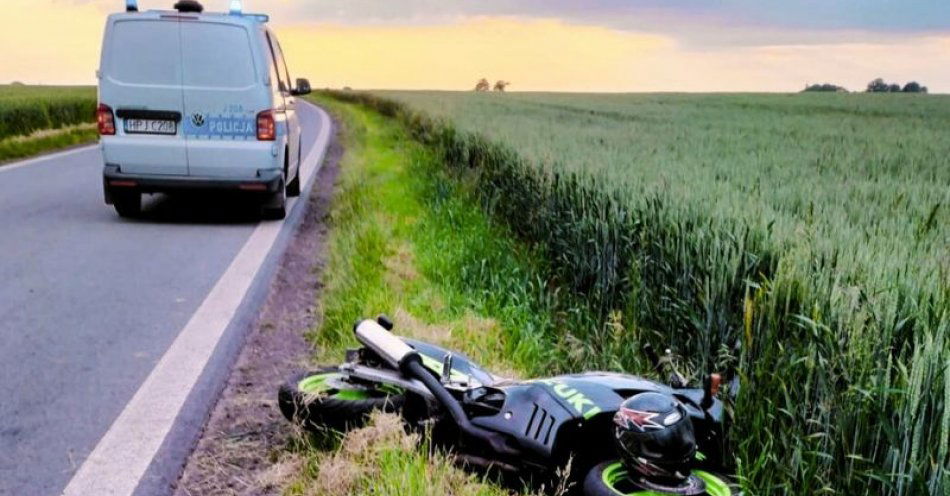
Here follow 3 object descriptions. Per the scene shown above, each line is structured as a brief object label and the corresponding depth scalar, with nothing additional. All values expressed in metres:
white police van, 11.09
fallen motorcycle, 3.12
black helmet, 3.06
